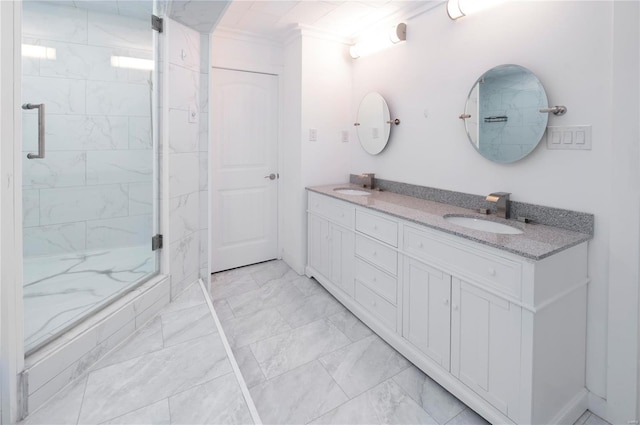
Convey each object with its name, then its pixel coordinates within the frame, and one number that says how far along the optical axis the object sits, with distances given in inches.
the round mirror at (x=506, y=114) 68.1
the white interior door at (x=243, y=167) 124.3
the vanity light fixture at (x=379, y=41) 99.7
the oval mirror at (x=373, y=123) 110.6
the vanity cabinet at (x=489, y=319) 52.1
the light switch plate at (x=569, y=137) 60.9
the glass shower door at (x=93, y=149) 84.0
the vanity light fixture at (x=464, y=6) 77.3
